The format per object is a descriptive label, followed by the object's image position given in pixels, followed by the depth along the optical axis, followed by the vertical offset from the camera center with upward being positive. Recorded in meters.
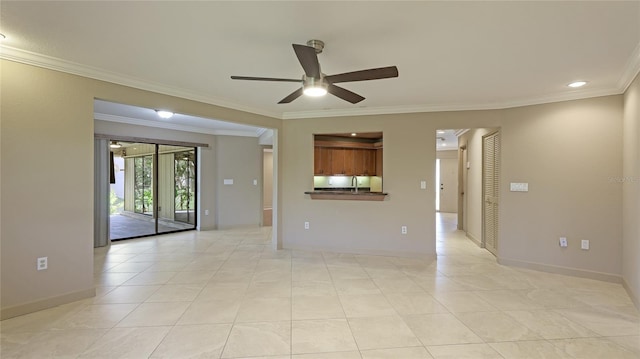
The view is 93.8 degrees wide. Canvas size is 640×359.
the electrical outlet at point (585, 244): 3.85 -0.82
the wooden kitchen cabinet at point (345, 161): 7.55 +0.51
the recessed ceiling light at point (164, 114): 5.15 +1.16
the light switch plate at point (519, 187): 4.25 -0.09
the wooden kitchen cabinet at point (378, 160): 7.91 +0.55
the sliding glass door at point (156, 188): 6.92 -0.16
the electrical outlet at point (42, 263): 2.87 -0.79
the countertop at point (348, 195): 4.90 -0.24
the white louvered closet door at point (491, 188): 4.85 -0.12
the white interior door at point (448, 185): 10.92 -0.16
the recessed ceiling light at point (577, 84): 3.49 +1.15
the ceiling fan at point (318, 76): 2.12 +0.86
